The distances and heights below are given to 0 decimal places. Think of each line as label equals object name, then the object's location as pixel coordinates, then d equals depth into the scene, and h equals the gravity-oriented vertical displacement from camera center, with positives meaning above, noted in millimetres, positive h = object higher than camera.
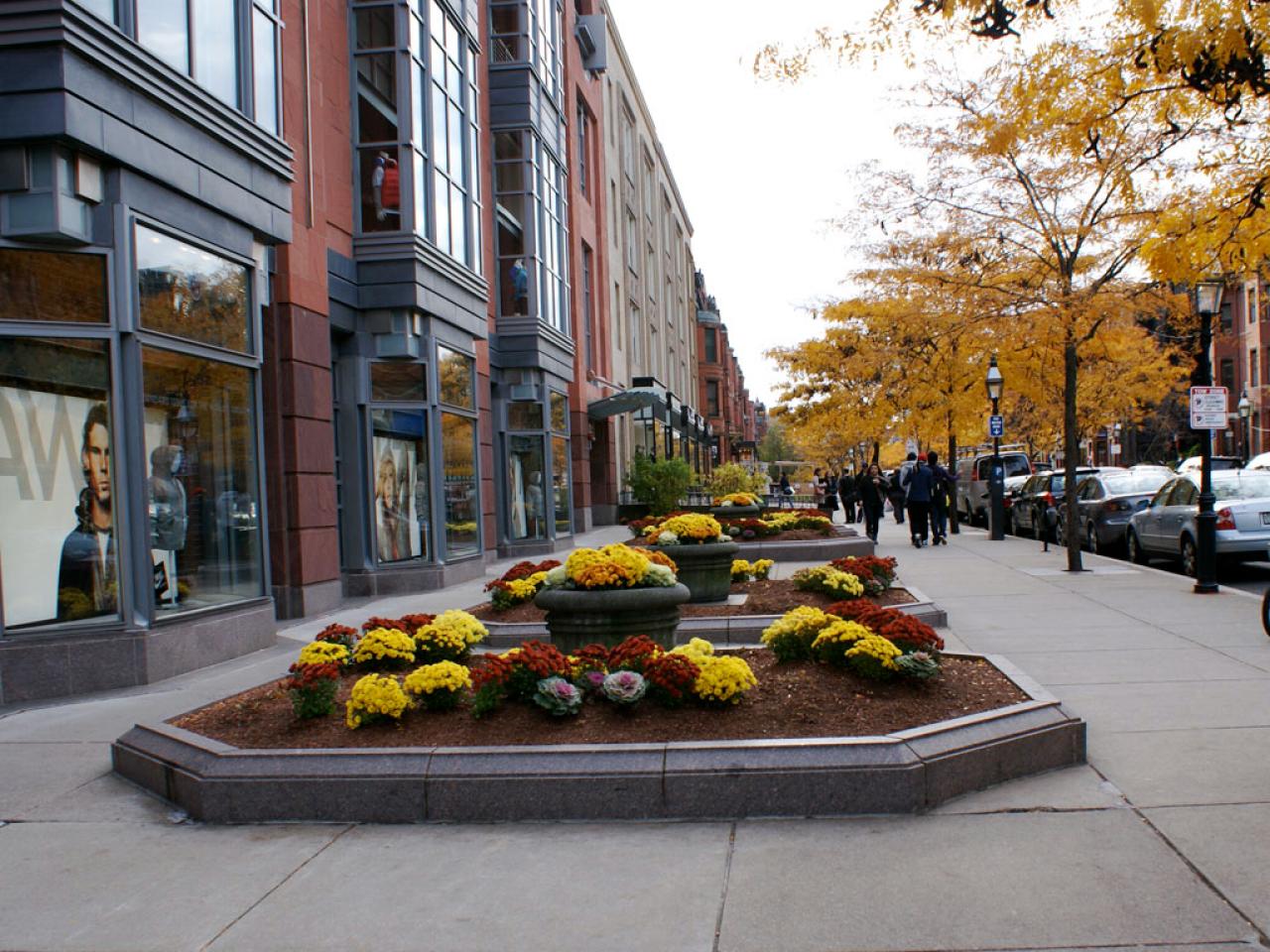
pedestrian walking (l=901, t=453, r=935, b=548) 23359 -663
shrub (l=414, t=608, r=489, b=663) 7605 -1086
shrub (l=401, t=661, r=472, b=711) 6344 -1149
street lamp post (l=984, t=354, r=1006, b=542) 25156 -661
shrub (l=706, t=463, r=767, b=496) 33719 -328
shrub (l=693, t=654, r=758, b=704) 6156 -1156
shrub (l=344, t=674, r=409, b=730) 6125 -1197
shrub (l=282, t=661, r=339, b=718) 6289 -1151
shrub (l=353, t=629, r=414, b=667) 7383 -1095
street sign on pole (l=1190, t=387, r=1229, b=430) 14062 +578
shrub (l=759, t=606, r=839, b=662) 7379 -1089
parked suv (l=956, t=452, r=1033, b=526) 33188 -648
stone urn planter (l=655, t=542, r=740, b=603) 11977 -1030
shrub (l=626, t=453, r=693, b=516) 31453 -344
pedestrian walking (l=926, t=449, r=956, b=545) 23797 -781
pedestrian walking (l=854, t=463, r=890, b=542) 24500 -791
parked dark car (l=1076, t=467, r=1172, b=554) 20534 -809
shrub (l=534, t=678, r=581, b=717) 6043 -1183
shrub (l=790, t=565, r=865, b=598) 11430 -1183
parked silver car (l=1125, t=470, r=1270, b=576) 15047 -946
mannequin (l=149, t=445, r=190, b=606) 9555 -242
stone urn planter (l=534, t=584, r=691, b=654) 7887 -991
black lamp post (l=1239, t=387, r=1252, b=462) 50719 +1636
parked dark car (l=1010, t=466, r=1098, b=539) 25438 -929
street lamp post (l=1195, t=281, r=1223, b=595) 13703 -720
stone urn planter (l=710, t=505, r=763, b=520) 24844 -939
